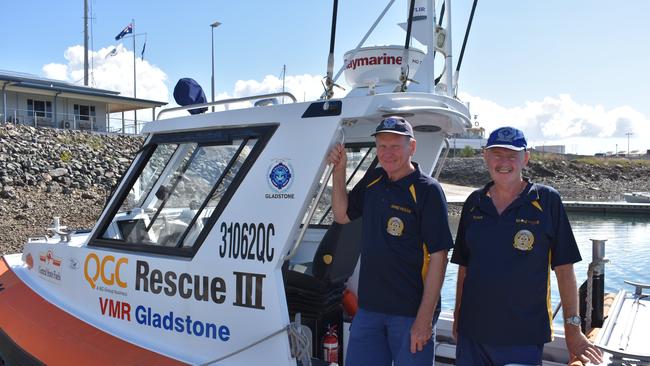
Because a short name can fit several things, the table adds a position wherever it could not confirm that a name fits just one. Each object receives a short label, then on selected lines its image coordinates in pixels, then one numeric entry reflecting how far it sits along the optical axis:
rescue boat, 2.62
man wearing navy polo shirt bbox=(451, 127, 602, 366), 2.17
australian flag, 40.59
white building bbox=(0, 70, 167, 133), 29.16
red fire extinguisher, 3.12
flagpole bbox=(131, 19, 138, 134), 36.35
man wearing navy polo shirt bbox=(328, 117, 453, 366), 2.32
